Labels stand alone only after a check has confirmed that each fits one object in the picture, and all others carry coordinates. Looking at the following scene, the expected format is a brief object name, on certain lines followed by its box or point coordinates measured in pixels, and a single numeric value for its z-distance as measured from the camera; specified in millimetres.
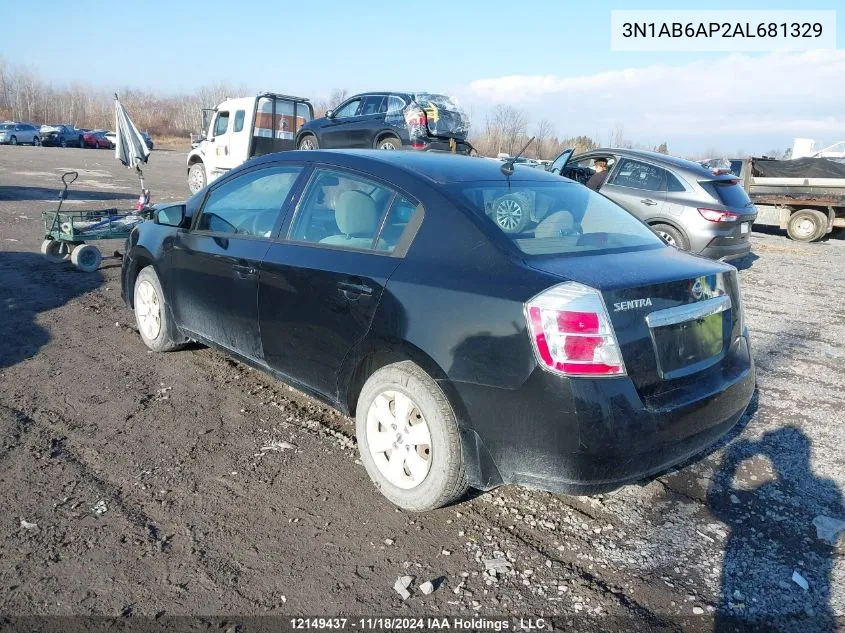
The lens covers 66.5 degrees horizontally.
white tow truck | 14641
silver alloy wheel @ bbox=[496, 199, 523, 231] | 3115
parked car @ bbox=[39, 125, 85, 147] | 48125
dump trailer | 13438
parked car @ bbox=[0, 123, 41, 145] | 45828
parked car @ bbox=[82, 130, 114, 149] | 49219
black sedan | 2600
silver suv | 8688
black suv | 13133
